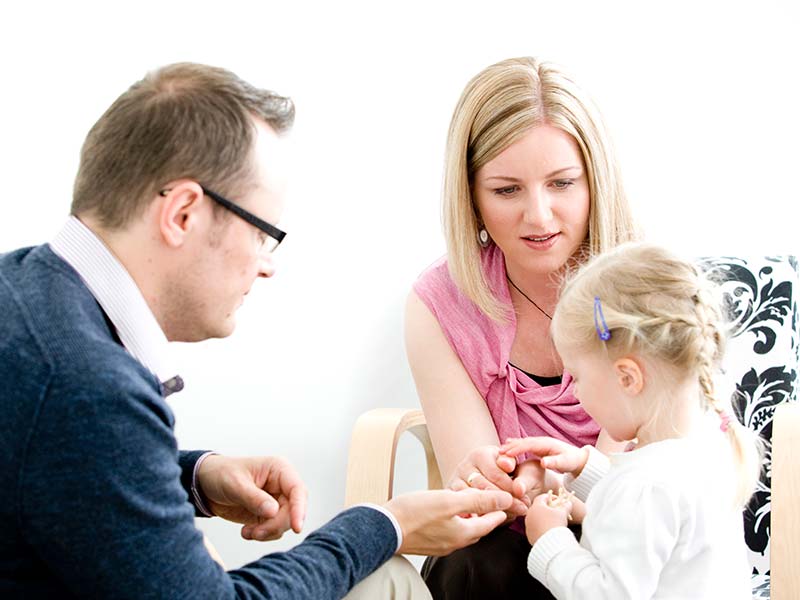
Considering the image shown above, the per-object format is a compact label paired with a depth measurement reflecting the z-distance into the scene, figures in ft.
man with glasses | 3.51
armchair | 6.82
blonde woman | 6.14
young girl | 4.52
